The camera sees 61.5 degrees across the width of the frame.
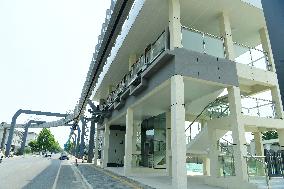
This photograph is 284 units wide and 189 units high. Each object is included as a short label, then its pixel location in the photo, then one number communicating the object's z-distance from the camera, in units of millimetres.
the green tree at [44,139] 83750
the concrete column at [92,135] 33894
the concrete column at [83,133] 47625
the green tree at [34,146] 87475
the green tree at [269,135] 53312
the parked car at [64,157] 45219
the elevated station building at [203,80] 10203
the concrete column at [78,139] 62325
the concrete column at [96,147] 29548
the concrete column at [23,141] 65162
